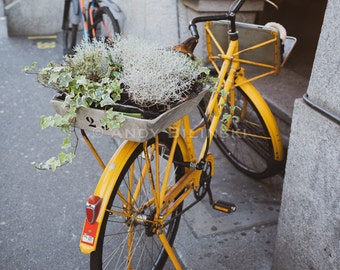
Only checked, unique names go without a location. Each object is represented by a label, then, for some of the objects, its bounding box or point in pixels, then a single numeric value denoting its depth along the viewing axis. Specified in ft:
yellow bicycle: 6.87
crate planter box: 6.19
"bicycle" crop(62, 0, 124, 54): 18.48
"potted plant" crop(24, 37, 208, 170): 6.34
